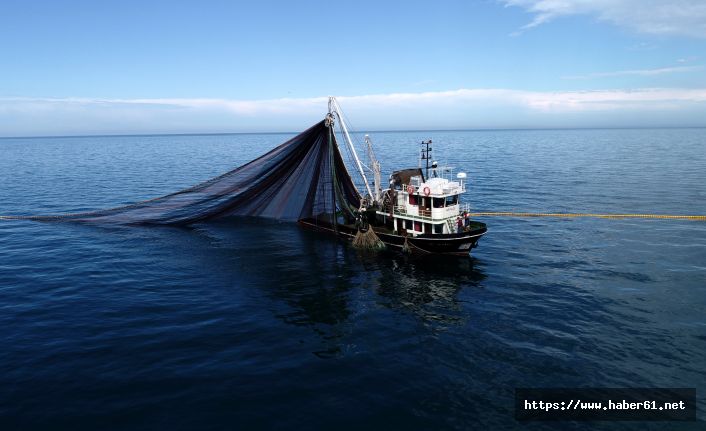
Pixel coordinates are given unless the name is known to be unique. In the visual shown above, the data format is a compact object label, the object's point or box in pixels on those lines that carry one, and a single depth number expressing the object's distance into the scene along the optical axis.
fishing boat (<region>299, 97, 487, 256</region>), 41.75
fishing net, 46.33
